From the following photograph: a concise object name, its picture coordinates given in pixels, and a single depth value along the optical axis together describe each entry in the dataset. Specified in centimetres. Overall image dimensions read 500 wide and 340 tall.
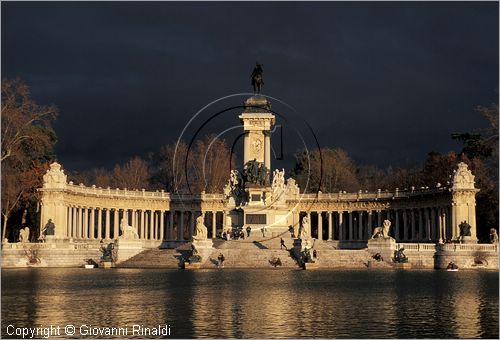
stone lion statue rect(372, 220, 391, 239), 7857
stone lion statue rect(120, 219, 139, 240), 8131
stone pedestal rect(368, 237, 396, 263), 7669
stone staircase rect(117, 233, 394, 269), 7344
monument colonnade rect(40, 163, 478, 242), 9112
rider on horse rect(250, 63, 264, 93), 10444
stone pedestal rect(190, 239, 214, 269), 7350
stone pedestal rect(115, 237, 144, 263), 7956
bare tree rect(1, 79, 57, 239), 6831
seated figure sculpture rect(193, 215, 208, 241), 7506
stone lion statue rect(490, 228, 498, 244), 7731
